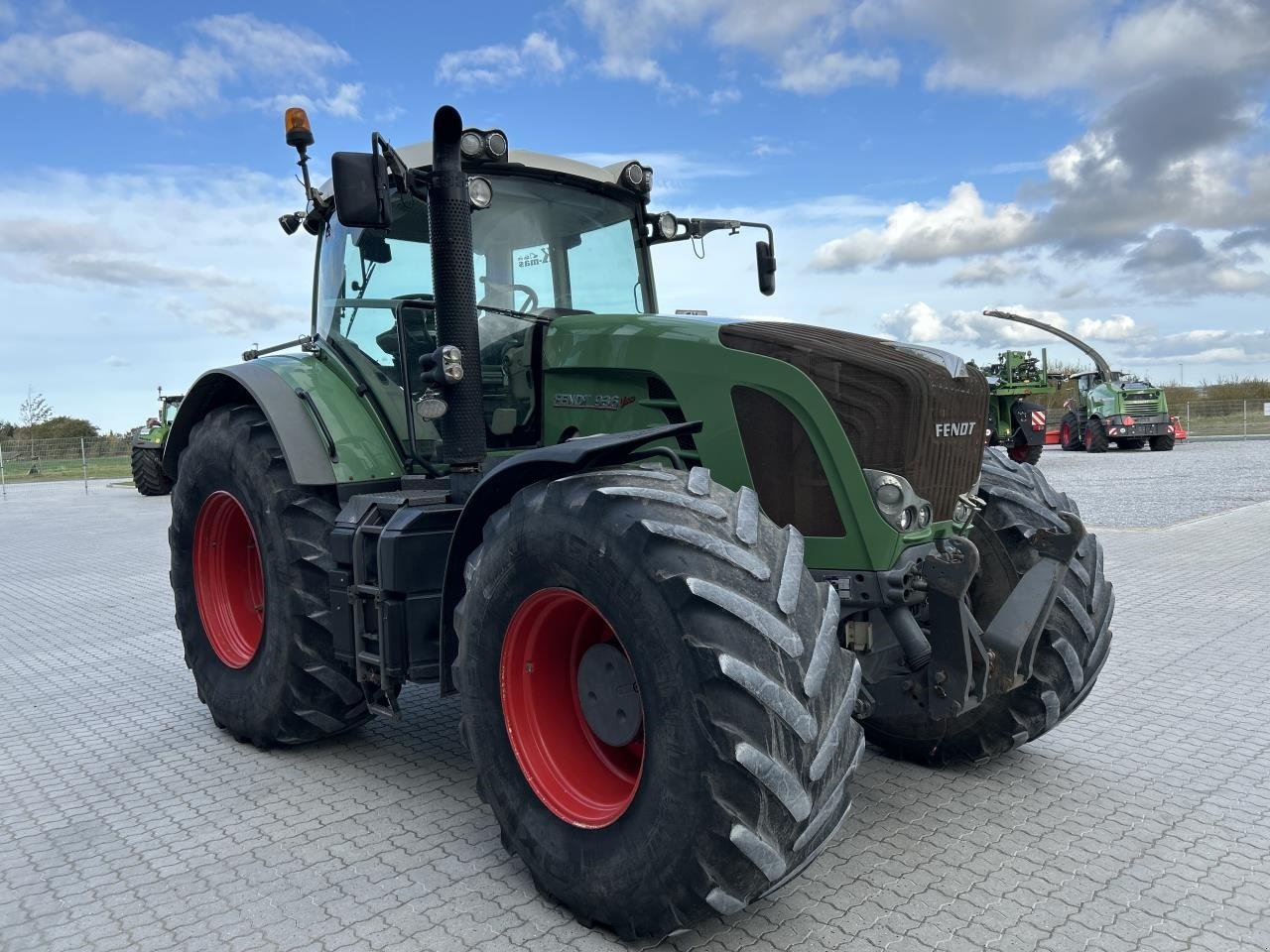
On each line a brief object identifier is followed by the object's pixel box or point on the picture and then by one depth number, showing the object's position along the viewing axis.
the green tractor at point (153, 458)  21.69
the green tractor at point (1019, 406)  20.44
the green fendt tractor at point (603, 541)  2.44
